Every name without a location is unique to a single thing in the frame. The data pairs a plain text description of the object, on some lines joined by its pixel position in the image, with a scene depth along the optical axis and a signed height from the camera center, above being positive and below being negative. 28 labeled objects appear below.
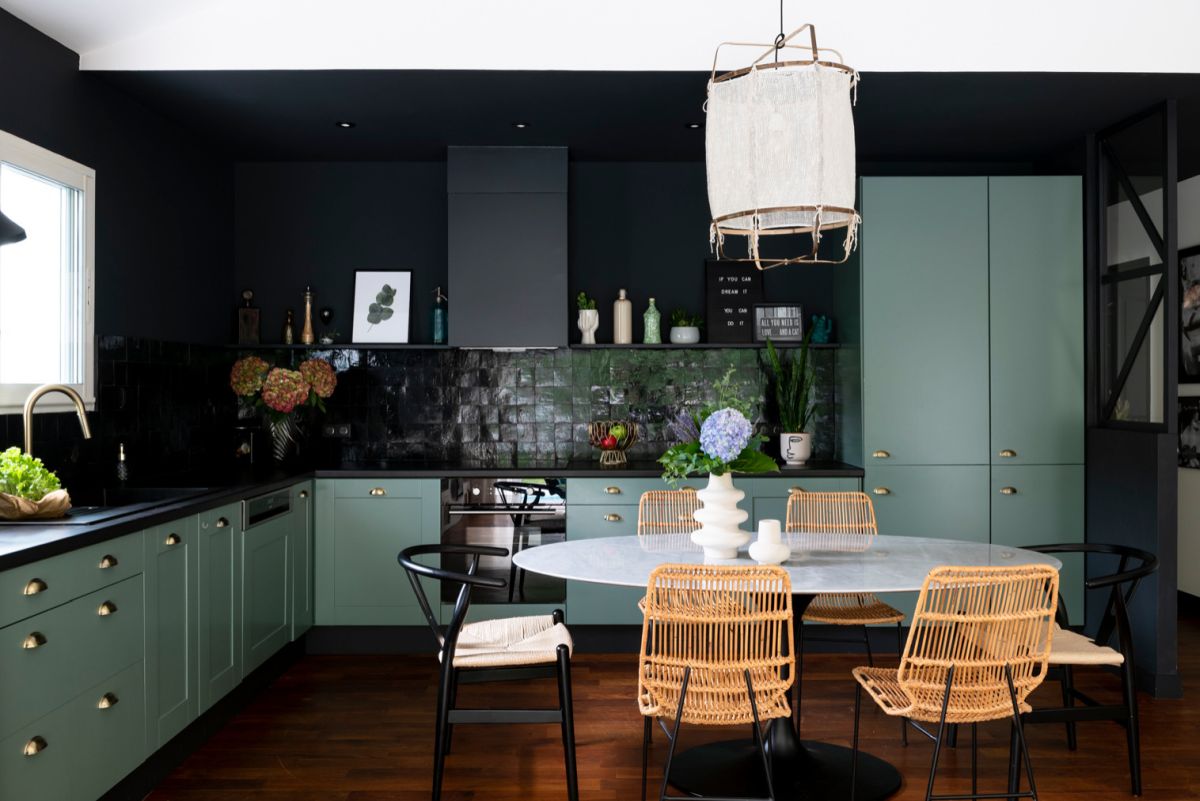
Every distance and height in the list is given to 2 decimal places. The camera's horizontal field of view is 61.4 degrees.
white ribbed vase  3.25 -0.38
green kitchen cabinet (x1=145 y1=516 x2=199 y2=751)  3.26 -0.76
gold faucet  3.17 -0.01
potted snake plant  5.30 +0.00
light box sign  5.59 +0.46
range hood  5.28 +0.71
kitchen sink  3.22 -0.35
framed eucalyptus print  5.62 +0.55
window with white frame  3.63 +0.48
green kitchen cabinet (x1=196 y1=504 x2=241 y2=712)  3.67 -0.75
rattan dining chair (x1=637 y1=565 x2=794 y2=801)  2.71 -0.67
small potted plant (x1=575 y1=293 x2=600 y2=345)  5.50 +0.46
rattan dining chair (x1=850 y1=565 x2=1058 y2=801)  2.73 -0.69
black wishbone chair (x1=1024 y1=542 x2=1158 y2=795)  3.12 -0.78
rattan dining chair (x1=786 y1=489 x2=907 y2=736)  3.70 -0.50
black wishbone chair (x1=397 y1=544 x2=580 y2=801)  3.02 -0.79
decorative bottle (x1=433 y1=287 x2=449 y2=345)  5.54 +0.43
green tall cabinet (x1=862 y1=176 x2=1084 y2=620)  5.08 +0.21
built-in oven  5.04 -0.56
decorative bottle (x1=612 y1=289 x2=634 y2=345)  5.51 +0.45
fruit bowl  5.25 -0.19
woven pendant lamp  2.71 +0.72
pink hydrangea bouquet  5.20 +0.10
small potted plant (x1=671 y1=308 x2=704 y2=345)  5.50 +0.41
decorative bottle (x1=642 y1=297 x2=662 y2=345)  5.51 +0.42
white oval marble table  3.02 -0.51
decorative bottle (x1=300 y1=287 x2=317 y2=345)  5.55 +0.41
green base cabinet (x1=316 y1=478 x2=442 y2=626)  5.02 -0.71
